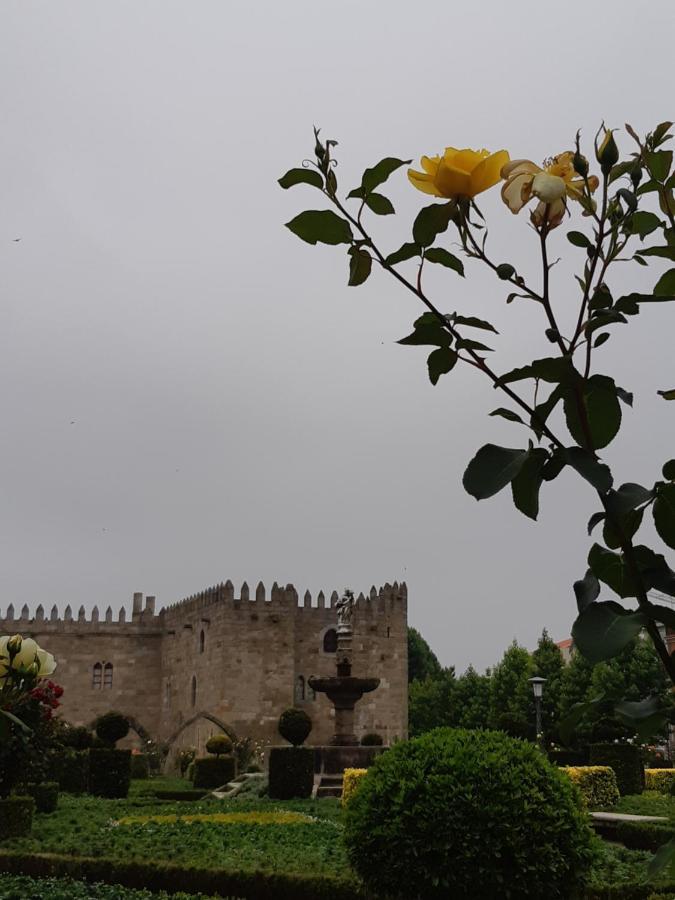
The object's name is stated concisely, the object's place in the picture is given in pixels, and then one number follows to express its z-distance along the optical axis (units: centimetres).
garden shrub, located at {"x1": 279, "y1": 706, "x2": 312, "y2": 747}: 2012
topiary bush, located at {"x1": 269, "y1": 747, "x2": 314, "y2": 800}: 1745
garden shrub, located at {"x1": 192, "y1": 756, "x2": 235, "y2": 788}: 2141
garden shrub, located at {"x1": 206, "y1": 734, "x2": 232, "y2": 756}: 2364
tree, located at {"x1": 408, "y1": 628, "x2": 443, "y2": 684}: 5481
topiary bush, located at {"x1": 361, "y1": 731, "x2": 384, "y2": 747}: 2362
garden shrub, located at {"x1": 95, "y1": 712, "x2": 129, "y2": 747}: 2205
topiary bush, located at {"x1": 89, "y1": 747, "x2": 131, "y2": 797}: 1814
